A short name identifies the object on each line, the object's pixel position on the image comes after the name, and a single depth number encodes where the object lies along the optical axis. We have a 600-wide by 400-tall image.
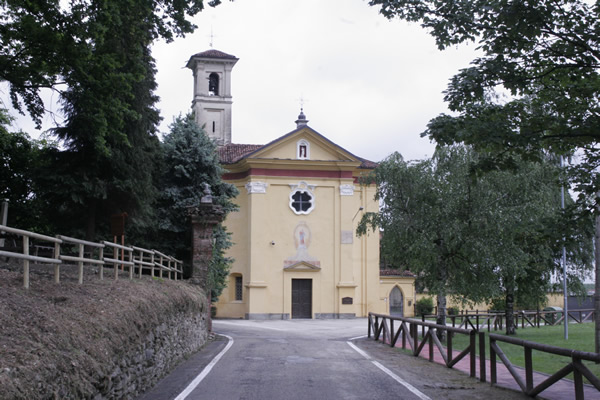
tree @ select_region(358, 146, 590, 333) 21.38
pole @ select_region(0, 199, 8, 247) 14.16
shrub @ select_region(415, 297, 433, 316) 45.94
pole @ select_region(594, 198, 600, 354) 14.96
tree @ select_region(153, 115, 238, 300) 26.98
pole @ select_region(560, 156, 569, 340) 24.12
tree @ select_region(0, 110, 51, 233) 23.69
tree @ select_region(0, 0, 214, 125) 13.62
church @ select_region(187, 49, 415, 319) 40.72
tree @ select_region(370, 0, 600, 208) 8.86
